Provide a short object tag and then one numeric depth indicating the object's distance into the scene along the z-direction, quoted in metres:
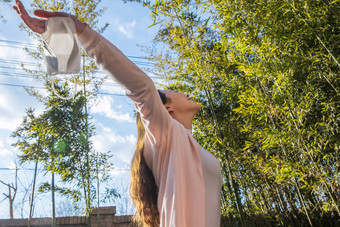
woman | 0.85
